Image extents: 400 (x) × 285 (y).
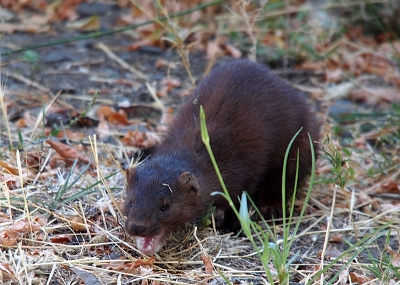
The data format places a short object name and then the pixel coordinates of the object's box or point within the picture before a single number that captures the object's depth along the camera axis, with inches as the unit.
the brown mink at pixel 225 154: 356.2
